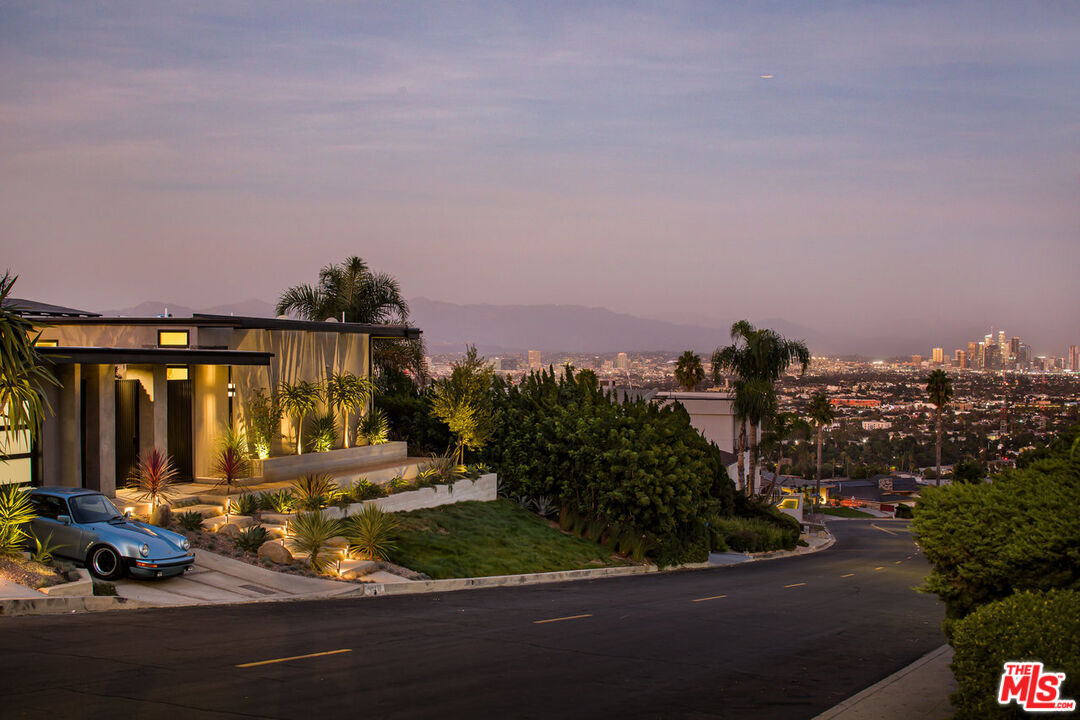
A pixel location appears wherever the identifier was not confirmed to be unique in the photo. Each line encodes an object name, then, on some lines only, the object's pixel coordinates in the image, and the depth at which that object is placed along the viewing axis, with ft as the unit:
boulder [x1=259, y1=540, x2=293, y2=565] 59.72
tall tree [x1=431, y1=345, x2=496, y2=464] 100.78
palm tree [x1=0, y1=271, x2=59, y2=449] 50.42
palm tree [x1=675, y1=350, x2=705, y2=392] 243.60
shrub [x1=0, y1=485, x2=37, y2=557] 49.24
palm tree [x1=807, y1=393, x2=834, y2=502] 295.64
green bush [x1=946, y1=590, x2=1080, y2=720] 24.66
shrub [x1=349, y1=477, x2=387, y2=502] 77.77
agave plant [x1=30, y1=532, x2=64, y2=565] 49.55
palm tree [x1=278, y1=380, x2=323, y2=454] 85.71
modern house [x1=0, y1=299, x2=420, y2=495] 65.72
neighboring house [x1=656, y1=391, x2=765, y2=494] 219.61
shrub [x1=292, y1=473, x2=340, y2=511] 70.08
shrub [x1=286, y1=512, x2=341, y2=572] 60.80
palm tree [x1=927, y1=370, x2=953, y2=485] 261.03
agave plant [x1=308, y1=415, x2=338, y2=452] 90.58
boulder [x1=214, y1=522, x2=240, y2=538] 63.00
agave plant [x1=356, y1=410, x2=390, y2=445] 100.48
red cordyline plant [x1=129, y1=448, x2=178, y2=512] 63.62
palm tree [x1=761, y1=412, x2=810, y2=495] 176.35
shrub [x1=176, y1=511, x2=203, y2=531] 62.23
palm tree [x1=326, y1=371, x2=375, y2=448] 94.48
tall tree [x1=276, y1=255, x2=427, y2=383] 133.49
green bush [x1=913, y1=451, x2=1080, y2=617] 31.30
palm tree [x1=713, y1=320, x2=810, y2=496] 180.04
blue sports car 50.52
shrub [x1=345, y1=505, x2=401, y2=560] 65.26
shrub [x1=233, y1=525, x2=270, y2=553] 60.85
